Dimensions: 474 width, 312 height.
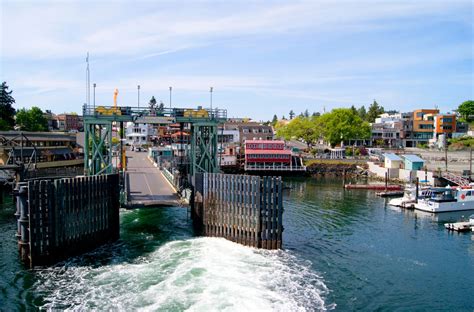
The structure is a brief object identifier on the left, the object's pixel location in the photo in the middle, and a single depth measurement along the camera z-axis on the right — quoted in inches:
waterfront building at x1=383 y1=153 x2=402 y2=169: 3373.5
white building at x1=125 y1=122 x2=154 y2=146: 5715.6
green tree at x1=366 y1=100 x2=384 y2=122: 7045.8
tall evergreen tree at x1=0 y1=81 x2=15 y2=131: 4086.9
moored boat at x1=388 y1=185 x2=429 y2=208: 2255.2
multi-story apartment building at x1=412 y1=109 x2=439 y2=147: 5201.8
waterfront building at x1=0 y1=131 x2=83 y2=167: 2599.7
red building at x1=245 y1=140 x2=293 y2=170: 3710.6
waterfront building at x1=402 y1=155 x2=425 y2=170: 3184.1
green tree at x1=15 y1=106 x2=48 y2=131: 4722.0
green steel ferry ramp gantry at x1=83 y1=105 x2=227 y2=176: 1512.1
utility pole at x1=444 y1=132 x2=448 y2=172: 4472.2
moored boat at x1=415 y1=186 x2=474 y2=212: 2142.0
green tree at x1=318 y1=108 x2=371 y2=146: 4503.0
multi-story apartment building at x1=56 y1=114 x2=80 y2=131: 6894.7
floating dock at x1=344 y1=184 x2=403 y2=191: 2893.7
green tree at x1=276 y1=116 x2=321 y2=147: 4785.9
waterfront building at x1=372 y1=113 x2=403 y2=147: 5260.8
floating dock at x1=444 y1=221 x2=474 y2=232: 1749.5
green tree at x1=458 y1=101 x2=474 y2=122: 5196.4
